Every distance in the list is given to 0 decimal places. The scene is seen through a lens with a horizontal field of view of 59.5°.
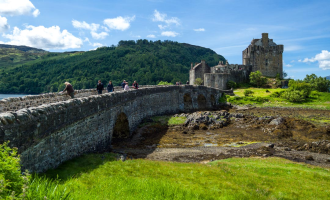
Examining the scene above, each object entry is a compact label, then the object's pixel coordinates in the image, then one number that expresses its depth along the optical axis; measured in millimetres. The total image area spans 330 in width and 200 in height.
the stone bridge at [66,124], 8742
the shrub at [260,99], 50975
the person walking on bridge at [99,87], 24523
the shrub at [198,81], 66788
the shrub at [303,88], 52000
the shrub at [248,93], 55656
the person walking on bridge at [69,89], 19234
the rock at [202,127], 29739
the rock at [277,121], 29734
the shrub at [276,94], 53438
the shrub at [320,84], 59562
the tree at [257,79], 63844
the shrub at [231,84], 62216
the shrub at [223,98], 53825
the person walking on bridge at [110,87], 26111
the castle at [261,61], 70000
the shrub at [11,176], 5135
